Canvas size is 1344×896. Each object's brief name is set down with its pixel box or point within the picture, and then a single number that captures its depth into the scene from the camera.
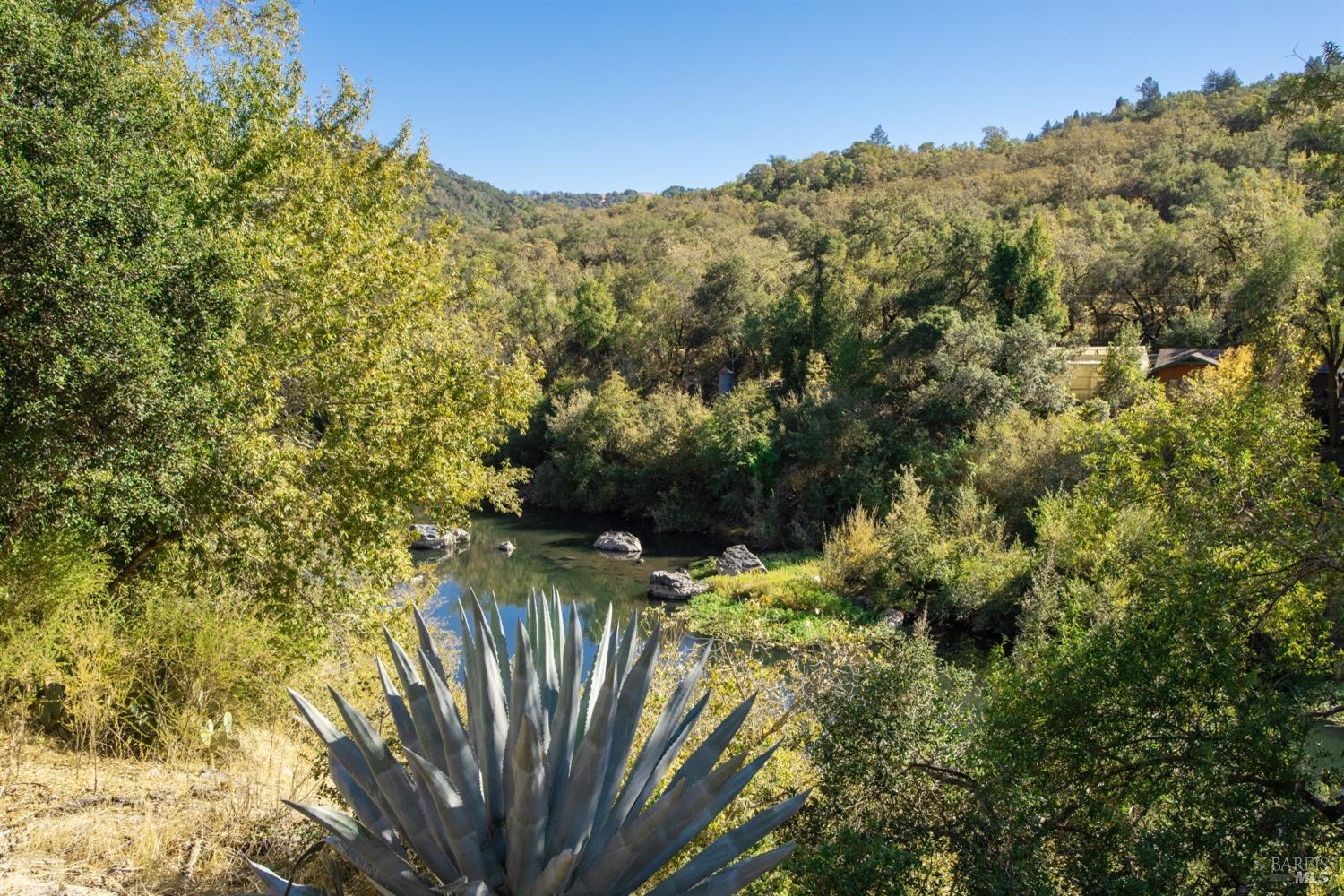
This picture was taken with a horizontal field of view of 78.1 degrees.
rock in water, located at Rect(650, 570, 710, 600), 20.84
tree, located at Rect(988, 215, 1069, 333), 25.22
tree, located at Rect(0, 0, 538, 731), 5.31
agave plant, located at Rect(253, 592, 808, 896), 2.78
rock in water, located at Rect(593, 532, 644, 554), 25.70
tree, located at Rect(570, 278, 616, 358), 37.38
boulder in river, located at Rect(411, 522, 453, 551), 25.94
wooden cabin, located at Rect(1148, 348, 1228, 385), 23.97
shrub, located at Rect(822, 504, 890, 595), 18.91
